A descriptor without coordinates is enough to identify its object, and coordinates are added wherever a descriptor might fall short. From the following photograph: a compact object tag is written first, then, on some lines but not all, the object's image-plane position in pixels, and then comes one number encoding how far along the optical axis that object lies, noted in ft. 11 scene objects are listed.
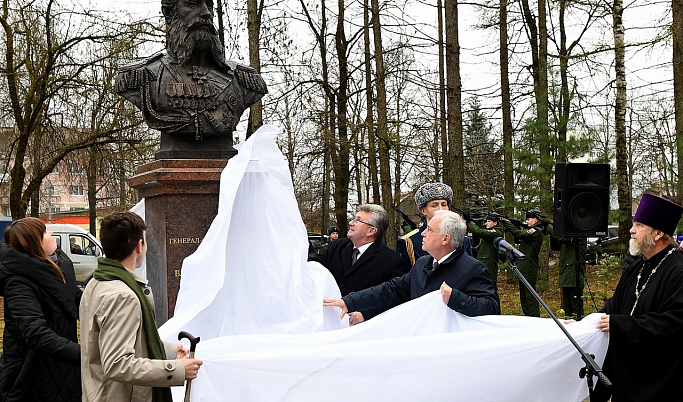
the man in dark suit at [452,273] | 15.19
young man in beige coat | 10.26
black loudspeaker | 26.99
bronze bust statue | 22.57
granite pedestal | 21.09
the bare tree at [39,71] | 58.54
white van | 67.40
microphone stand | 12.02
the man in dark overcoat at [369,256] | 20.39
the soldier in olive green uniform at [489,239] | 40.32
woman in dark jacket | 14.84
